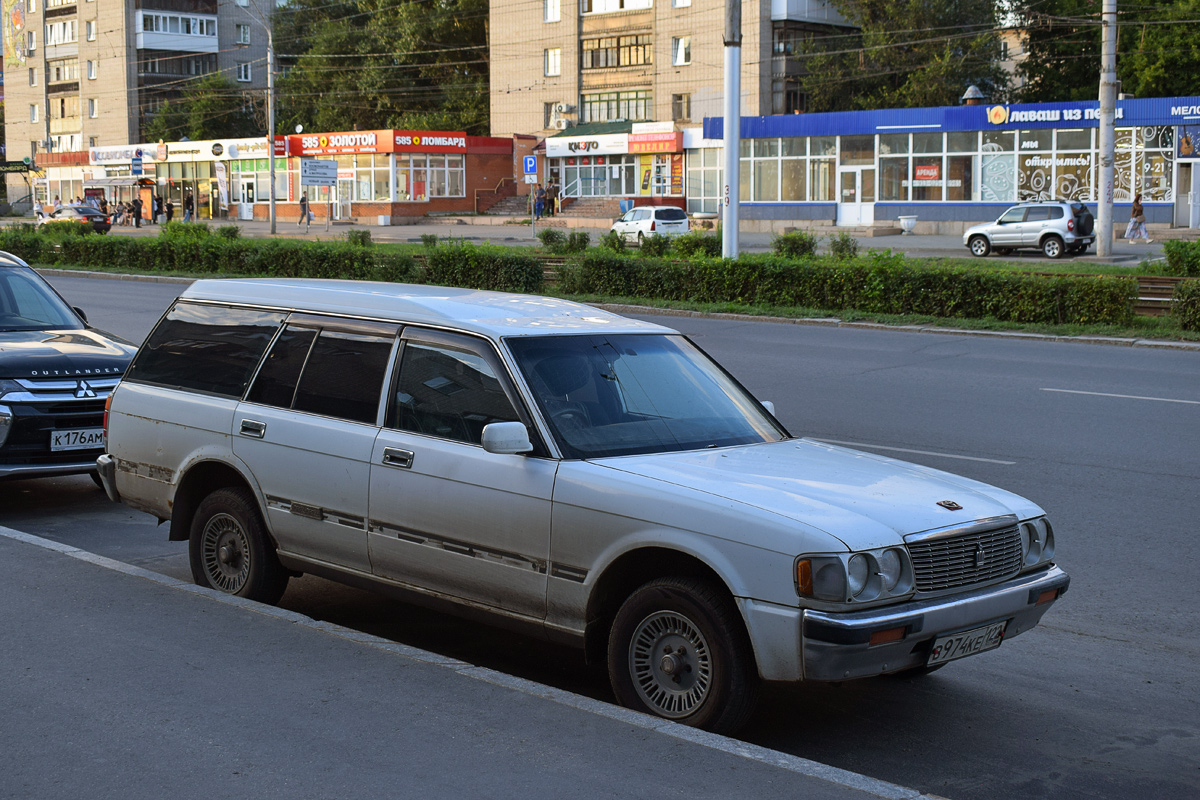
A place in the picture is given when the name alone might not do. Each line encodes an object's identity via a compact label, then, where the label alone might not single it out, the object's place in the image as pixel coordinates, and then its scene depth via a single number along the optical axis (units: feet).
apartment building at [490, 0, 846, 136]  210.38
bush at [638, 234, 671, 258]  94.07
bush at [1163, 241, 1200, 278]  69.36
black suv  27.73
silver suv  116.47
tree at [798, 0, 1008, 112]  204.64
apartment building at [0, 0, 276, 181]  317.42
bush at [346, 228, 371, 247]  110.40
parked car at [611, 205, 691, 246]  143.33
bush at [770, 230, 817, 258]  89.56
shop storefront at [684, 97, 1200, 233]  151.33
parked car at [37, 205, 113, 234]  178.91
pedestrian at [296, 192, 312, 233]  206.63
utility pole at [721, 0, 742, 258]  78.28
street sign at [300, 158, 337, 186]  156.25
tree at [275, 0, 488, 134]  278.26
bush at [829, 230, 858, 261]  87.35
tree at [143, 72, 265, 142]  308.23
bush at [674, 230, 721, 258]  88.99
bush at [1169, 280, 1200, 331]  61.41
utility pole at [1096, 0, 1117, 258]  98.78
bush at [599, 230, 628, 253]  92.39
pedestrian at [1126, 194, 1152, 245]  131.44
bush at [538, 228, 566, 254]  100.75
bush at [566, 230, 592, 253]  99.81
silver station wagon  14.35
